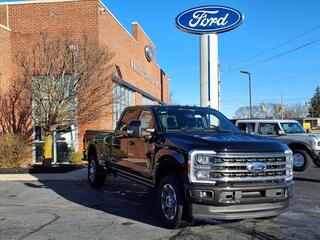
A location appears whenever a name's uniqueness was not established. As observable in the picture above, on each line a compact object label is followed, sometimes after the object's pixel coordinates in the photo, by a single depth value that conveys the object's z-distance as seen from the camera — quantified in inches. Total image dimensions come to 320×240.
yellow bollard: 400.7
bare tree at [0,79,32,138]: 490.8
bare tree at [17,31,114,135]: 411.7
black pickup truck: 164.1
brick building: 500.2
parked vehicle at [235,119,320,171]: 401.1
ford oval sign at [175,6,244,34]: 486.2
